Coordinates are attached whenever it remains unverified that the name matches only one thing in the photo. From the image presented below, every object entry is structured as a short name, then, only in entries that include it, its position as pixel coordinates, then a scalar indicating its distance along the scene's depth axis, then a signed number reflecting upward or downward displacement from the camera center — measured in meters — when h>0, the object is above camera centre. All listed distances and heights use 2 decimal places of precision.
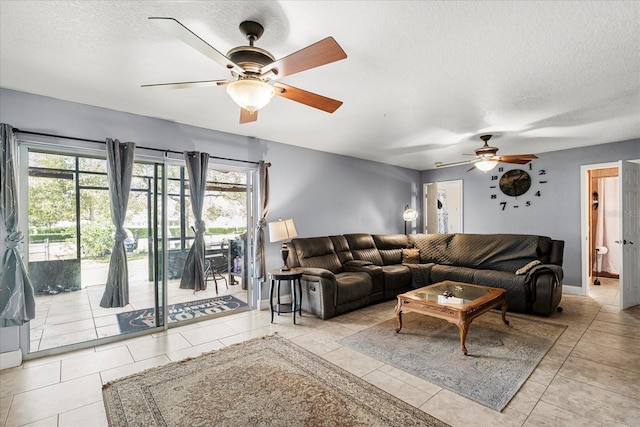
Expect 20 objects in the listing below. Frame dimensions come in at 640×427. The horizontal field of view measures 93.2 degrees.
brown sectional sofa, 4.03 -0.89
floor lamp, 6.73 -0.06
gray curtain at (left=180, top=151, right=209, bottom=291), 3.92 -0.38
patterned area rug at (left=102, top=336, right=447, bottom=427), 2.01 -1.37
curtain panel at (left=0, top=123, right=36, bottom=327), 2.76 -0.34
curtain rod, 2.89 +0.80
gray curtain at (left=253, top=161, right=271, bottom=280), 4.43 -0.27
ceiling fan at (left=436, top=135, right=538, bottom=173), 4.32 +0.76
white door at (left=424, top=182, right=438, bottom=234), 7.52 +0.13
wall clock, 5.63 +0.48
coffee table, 2.97 -0.98
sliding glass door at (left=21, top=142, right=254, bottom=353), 3.11 -0.31
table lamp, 4.29 -0.28
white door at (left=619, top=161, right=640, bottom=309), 4.33 -0.36
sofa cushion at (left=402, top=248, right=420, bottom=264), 5.73 -0.85
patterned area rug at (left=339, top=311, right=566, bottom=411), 2.41 -1.38
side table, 3.92 -1.02
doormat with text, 3.62 -1.31
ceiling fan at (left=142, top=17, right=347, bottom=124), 1.60 +0.85
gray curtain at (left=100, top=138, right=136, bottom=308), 3.35 -0.05
